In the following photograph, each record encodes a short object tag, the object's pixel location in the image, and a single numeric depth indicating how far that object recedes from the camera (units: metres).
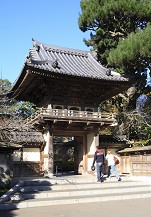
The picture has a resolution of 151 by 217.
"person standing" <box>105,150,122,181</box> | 11.96
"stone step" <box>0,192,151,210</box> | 7.08
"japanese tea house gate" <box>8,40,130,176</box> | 14.28
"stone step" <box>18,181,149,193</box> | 9.50
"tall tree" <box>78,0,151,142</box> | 16.49
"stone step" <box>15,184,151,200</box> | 8.41
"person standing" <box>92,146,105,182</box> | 11.28
